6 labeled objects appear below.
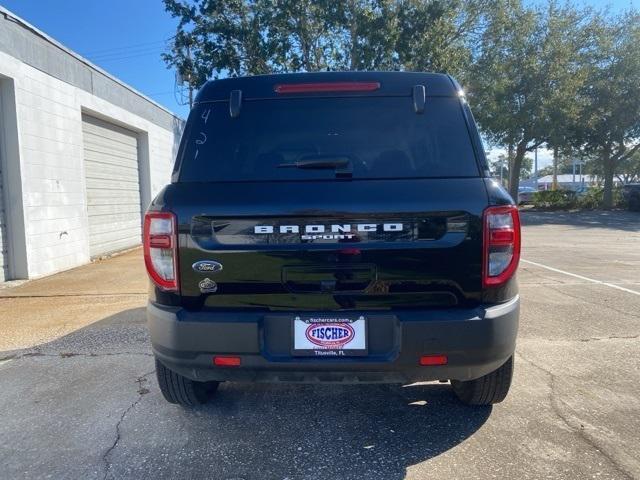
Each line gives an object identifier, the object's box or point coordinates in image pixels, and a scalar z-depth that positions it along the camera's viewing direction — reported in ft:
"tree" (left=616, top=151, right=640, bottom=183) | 178.38
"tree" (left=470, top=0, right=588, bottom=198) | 75.66
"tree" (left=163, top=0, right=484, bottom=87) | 57.16
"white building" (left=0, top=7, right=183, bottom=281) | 26.11
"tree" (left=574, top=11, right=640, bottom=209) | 82.74
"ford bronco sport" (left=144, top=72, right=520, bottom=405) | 7.93
